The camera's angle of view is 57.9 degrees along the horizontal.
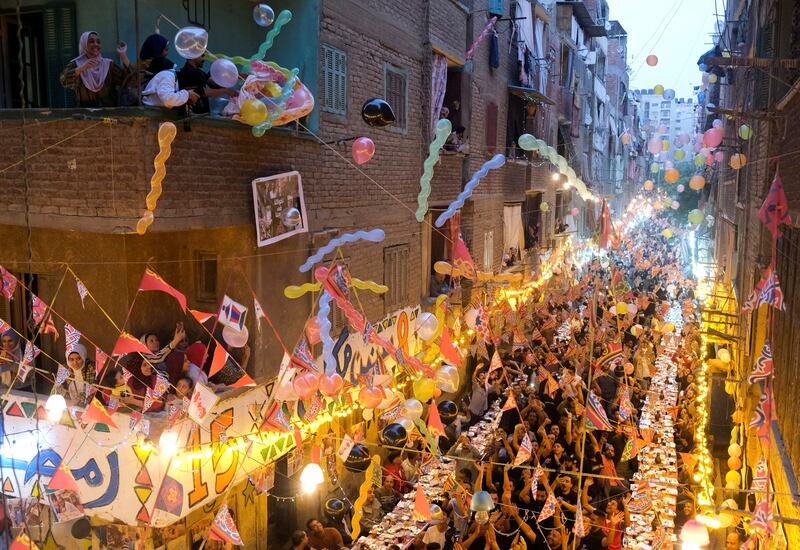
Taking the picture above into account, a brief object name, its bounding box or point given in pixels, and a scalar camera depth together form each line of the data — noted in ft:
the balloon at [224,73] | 21.44
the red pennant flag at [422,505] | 28.76
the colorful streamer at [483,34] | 51.47
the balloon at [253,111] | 22.76
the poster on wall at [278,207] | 27.95
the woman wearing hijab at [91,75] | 23.12
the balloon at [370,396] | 28.30
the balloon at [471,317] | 45.50
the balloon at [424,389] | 31.14
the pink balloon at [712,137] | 41.60
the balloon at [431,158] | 28.37
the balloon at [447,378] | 31.45
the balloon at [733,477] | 34.27
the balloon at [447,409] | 33.58
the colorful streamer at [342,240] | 26.16
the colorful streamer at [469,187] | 29.17
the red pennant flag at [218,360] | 24.29
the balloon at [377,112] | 25.88
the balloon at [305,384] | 26.05
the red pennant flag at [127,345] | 22.50
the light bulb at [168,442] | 24.31
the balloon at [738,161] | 43.26
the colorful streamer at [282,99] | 24.47
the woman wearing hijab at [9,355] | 27.14
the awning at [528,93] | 63.21
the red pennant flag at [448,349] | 33.22
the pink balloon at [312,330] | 28.19
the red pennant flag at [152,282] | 22.21
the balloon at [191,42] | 20.20
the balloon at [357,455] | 27.68
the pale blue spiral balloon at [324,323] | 26.86
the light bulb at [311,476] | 28.14
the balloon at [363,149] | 28.60
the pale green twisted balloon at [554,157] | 25.54
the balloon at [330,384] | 26.94
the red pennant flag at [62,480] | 23.50
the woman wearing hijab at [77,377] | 25.32
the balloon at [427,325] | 33.45
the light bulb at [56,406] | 24.82
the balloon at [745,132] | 42.22
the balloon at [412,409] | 29.55
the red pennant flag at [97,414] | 23.91
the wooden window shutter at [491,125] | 58.29
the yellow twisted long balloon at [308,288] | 25.73
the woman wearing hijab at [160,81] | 22.07
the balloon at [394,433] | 27.20
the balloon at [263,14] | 24.00
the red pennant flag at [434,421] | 30.04
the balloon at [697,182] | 54.72
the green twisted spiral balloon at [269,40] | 23.55
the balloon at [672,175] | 53.67
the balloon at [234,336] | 24.21
